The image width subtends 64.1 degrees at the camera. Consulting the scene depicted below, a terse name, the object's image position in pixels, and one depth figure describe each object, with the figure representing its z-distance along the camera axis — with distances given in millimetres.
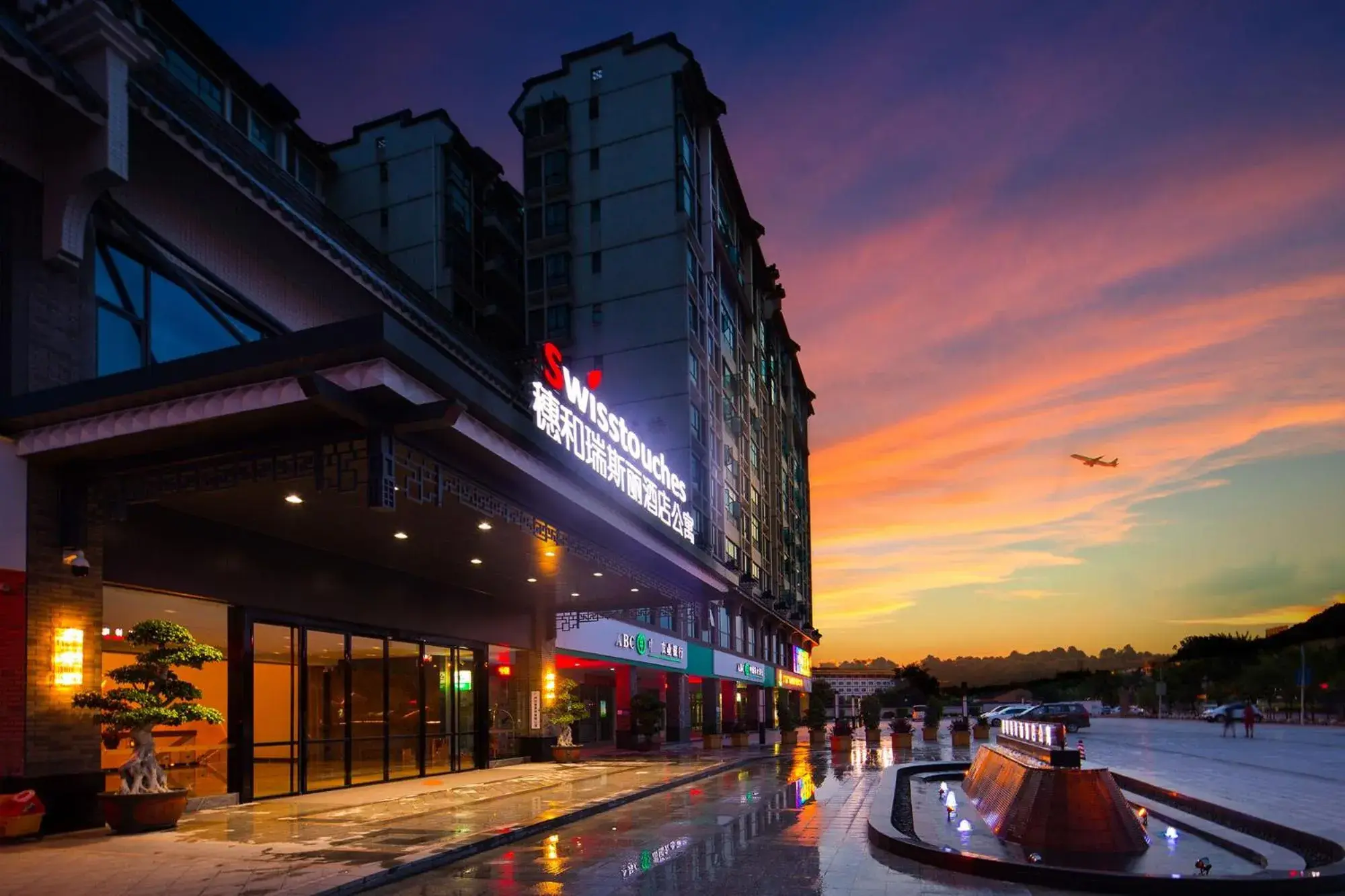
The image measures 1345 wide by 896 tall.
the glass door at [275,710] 20703
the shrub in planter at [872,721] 45062
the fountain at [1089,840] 10594
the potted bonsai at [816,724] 46062
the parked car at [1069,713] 59938
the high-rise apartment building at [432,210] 61250
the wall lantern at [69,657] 15008
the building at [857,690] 187825
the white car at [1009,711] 63881
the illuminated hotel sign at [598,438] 22719
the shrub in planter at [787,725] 44728
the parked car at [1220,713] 73188
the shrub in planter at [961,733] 38844
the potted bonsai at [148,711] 15078
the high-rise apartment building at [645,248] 54812
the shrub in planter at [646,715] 40625
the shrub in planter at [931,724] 46781
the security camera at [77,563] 15188
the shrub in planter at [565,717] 33094
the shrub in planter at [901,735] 38719
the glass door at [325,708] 22375
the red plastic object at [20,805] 13984
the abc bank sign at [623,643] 37281
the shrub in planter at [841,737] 37906
